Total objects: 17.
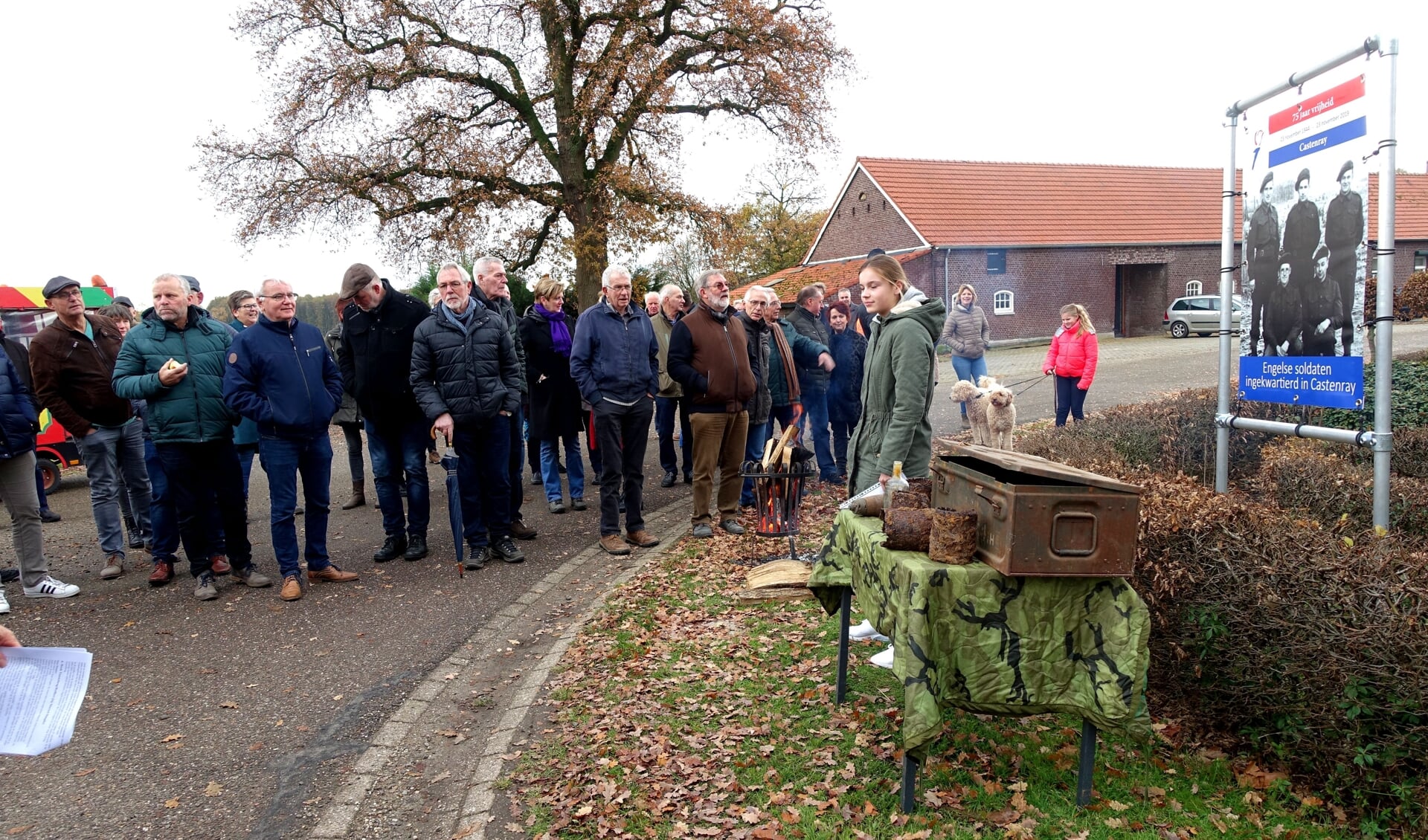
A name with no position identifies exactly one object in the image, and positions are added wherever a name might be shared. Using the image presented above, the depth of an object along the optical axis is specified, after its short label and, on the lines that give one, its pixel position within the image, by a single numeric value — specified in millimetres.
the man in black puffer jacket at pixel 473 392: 6961
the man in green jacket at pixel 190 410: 6539
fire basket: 7008
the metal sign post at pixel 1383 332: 4590
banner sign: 4973
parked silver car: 31462
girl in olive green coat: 4605
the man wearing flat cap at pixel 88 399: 7324
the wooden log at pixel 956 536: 3369
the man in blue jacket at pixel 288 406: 6492
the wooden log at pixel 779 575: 6305
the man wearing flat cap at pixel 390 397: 7246
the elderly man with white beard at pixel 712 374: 7590
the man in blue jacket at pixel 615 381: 7387
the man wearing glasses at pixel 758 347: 8328
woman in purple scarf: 9219
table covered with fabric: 3342
